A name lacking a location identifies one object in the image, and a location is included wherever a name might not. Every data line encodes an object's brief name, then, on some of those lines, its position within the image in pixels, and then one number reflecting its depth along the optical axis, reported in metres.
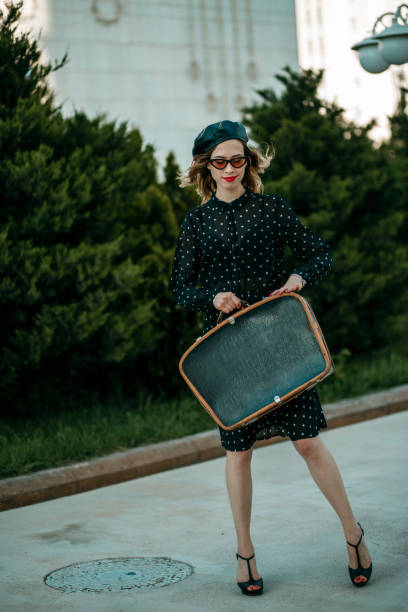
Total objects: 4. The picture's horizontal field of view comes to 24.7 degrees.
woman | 3.79
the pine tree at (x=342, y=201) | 9.68
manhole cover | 4.06
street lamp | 8.45
